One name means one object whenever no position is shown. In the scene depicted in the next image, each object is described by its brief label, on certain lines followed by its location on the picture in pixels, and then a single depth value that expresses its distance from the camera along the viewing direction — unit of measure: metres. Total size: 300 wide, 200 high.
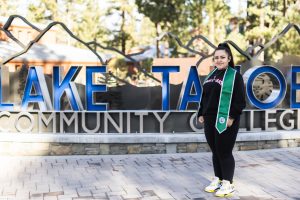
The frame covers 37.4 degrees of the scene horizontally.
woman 5.18
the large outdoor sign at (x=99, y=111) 8.43
